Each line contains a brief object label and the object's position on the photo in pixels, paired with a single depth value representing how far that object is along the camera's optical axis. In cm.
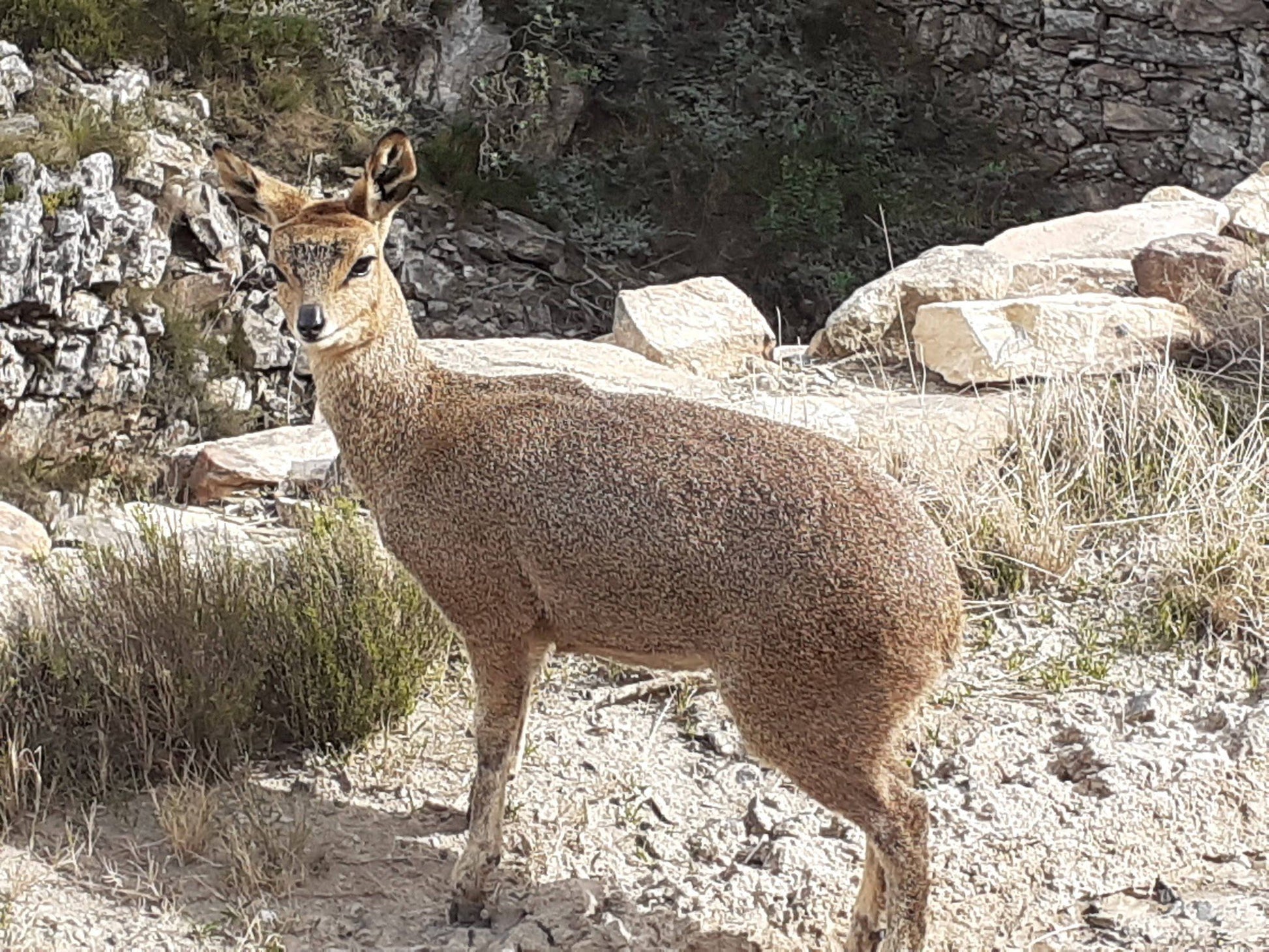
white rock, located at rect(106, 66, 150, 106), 1270
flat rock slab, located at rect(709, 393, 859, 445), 691
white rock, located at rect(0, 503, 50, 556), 688
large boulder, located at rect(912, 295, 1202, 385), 802
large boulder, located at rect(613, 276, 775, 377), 919
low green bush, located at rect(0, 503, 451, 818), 497
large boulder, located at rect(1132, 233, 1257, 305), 891
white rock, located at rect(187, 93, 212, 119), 1354
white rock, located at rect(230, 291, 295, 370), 1235
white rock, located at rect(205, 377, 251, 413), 1179
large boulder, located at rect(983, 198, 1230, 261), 1047
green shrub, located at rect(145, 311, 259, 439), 1152
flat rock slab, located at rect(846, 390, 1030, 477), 669
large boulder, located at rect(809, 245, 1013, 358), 923
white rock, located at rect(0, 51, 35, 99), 1181
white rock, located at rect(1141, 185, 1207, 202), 1186
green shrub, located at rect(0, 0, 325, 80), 1281
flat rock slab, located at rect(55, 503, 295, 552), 599
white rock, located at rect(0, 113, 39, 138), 1098
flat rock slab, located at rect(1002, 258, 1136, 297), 952
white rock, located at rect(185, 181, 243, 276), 1214
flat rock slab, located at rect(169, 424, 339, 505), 800
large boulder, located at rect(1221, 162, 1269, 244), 968
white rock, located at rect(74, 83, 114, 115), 1226
